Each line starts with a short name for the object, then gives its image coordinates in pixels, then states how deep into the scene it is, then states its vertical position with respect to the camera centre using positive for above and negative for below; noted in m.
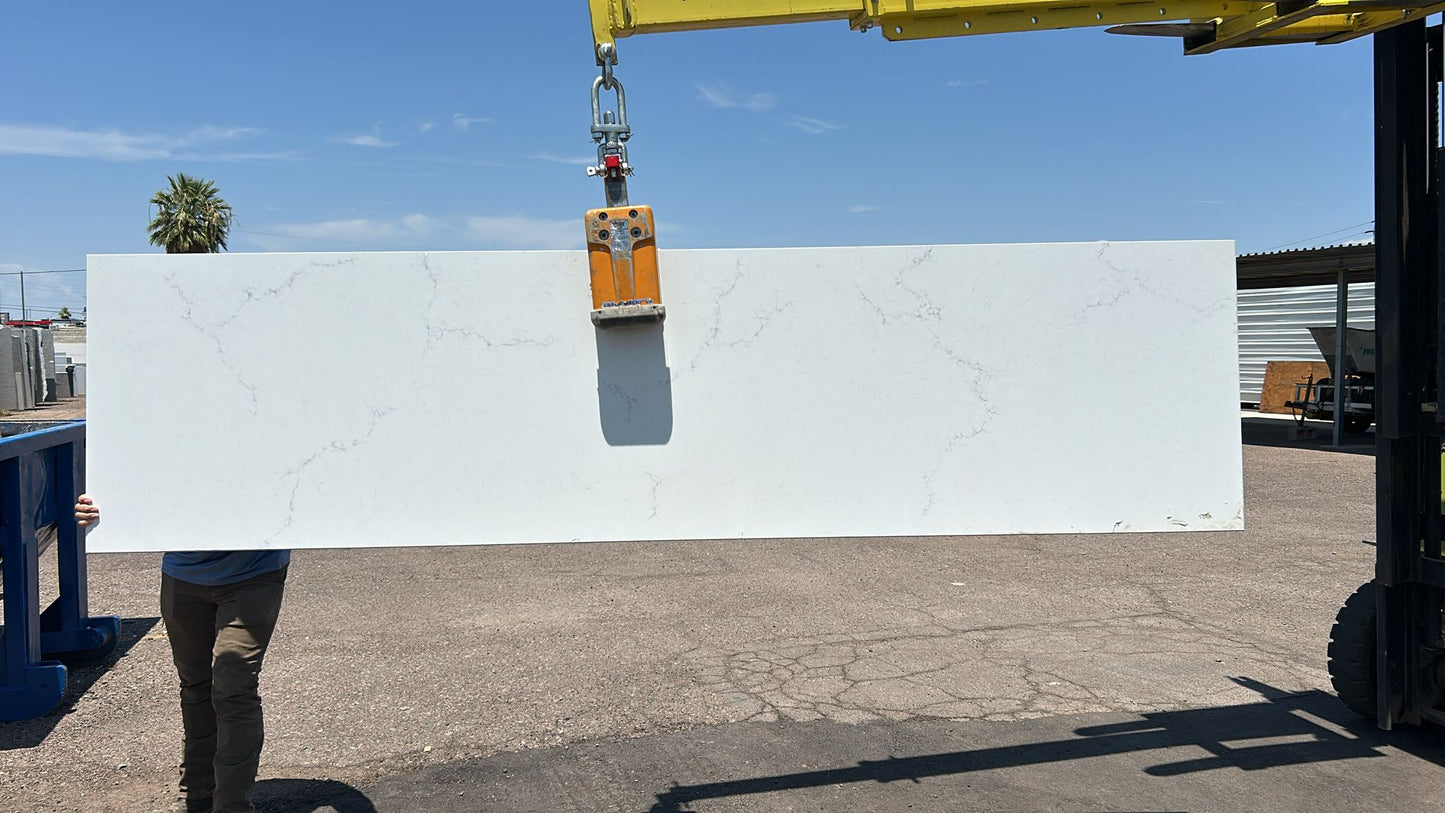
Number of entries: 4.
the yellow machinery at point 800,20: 2.81 +1.14
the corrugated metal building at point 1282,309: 19.03 +1.89
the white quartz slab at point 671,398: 2.88 +0.01
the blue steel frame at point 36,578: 4.88 -0.84
